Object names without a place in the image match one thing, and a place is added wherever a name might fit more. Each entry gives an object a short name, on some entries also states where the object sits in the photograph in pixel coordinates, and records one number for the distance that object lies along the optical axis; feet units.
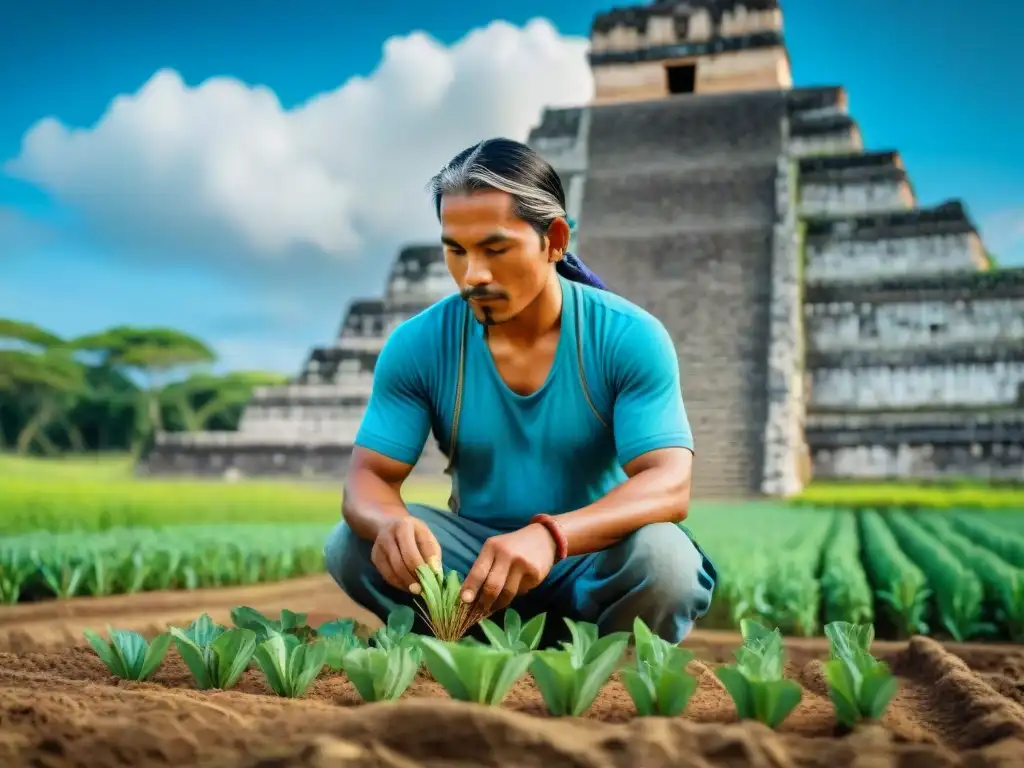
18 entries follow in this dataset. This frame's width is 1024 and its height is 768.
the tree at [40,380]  108.68
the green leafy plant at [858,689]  5.00
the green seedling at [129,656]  6.64
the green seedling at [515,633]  6.31
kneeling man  7.68
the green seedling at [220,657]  6.32
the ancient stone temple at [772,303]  54.08
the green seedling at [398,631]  6.41
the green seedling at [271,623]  7.57
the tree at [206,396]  131.64
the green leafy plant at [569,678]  5.18
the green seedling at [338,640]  5.93
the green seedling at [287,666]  6.09
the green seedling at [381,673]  5.56
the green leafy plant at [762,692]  4.93
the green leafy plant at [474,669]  5.04
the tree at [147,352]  123.65
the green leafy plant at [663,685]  5.15
